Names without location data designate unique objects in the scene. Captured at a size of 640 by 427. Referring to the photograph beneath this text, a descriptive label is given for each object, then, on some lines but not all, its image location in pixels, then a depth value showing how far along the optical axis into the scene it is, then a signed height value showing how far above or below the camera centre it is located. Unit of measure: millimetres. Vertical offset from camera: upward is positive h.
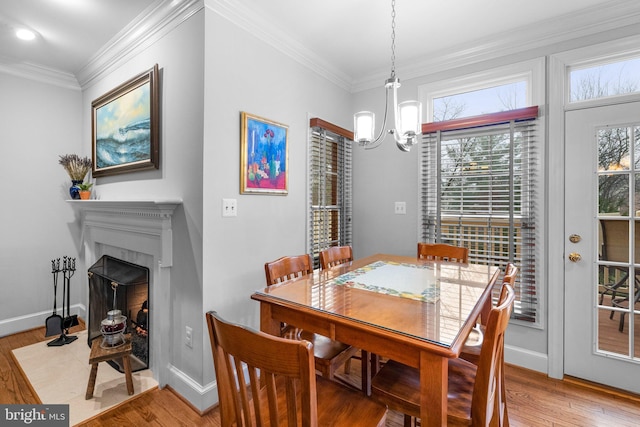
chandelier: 1540 +488
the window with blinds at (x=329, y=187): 2779 +270
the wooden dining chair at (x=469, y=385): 979 -718
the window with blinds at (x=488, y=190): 2363 +199
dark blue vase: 2877 +219
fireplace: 2033 -248
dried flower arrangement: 2896 +458
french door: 2031 -226
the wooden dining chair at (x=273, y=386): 767 -503
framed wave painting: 2170 +717
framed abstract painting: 2078 +432
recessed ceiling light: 2281 +1404
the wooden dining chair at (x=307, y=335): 1535 -713
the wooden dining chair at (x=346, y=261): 1755 -390
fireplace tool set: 2717 -985
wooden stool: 1913 -952
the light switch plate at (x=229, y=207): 1959 +39
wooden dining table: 977 -411
